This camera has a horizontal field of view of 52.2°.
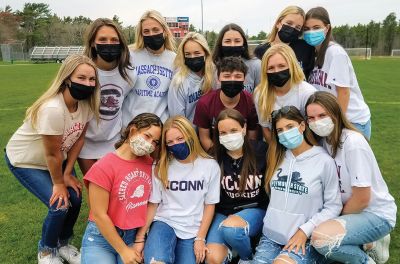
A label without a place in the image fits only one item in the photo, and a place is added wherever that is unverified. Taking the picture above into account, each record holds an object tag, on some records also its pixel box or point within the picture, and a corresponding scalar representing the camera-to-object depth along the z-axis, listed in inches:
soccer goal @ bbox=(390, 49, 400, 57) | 3166.3
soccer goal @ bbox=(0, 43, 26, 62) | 2750.7
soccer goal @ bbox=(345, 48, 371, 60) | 2972.9
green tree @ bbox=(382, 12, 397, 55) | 3427.4
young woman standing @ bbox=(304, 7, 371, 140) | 179.3
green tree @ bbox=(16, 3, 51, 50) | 3420.3
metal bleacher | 2659.9
